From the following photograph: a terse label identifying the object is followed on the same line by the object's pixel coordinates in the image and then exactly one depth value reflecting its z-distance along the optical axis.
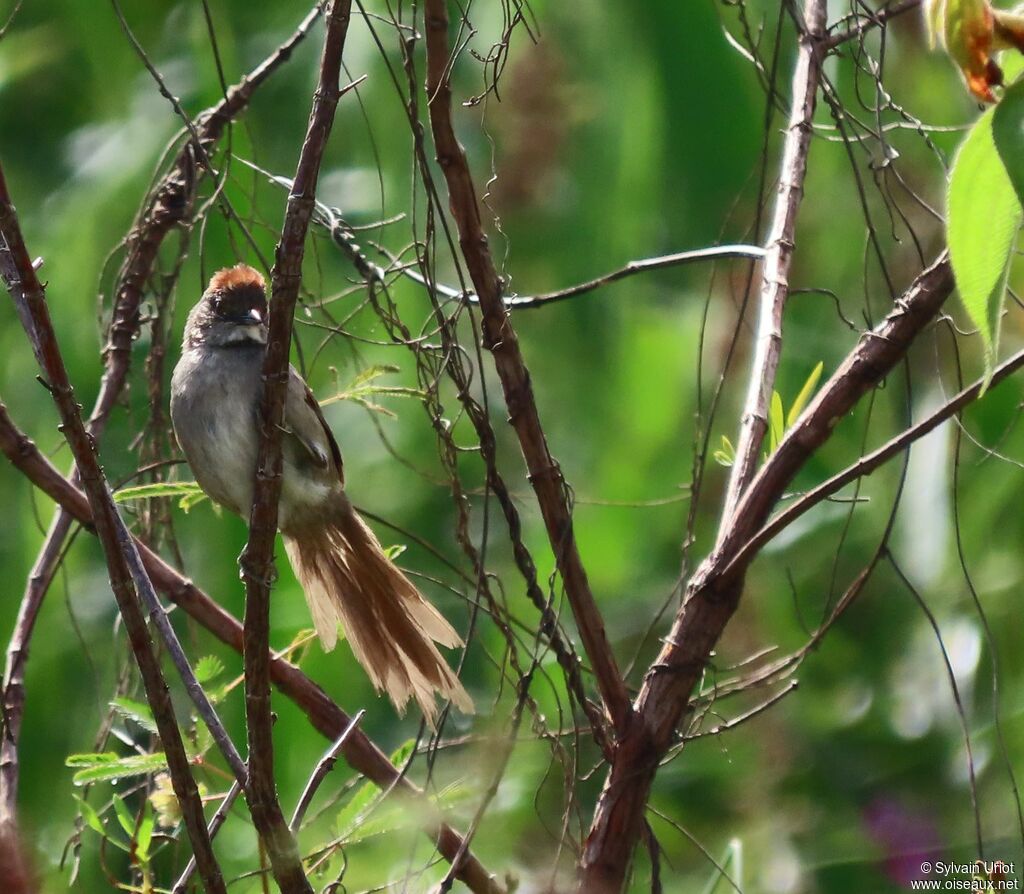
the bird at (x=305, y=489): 5.91
